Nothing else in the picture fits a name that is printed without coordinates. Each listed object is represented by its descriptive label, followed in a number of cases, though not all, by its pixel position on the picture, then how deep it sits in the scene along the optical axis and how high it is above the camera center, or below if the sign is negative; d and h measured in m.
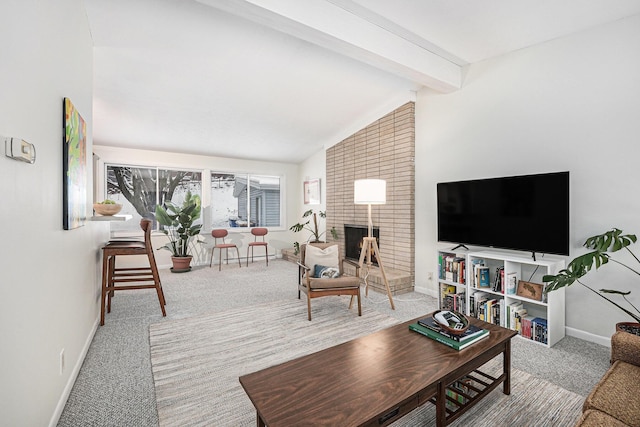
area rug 1.73 -1.17
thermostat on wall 1.13 +0.24
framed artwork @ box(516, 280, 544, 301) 2.68 -0.72
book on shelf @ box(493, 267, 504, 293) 2.95 -0.69
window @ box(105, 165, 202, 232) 5.61 +0.45
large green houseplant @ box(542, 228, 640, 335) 2.13 -0.37
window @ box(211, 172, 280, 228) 6.58 +0.24
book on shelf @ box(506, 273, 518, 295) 2.88 -0.69
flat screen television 2.62 -0.01
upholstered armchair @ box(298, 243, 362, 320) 3.24 -0.74
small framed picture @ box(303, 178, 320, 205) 6.52 +0.43
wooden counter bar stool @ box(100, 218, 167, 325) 3.01 -0.52
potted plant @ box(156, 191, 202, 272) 5.49 -0.27
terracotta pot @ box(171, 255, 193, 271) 5.54 -0.96
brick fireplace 4.25 +0.45
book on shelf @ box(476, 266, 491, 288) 3.12 -0.68
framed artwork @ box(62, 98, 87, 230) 1.91 +0.30
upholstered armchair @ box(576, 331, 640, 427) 1.18 -0.80
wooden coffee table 1.21 -0.81
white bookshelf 2.62 -0.78
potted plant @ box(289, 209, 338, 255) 5.86 -0.38
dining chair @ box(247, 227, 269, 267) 6.50 -0.49
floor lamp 3.67 +0.21
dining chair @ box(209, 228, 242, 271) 5.93 -0.67
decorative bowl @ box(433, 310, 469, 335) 1.79 -0.69
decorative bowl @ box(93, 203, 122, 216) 2.84 +0.02
